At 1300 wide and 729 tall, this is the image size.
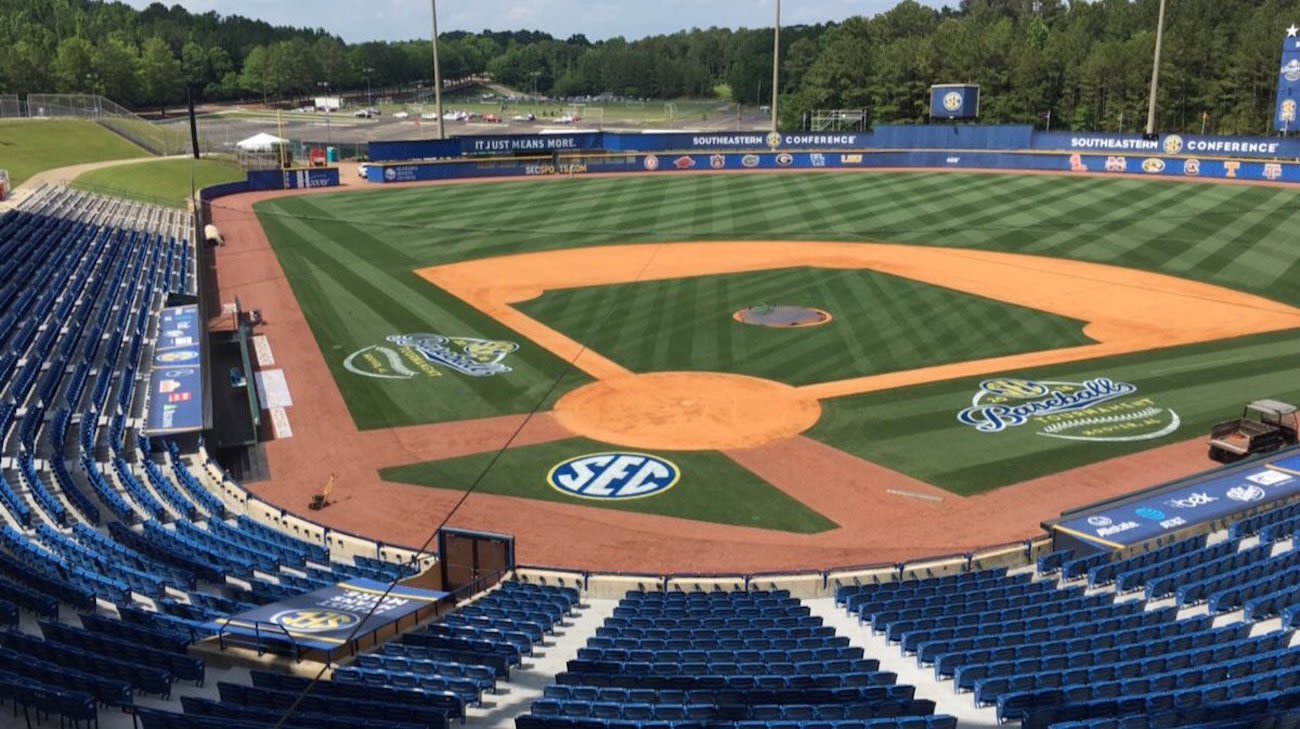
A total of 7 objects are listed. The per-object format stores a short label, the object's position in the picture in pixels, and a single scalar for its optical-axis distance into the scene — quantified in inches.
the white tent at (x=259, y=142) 3068.4
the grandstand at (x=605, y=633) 436.5
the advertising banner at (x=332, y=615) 513.3
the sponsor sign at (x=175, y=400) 974.4
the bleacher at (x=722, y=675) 439.5
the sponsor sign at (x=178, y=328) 1212.5
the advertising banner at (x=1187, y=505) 725.9
